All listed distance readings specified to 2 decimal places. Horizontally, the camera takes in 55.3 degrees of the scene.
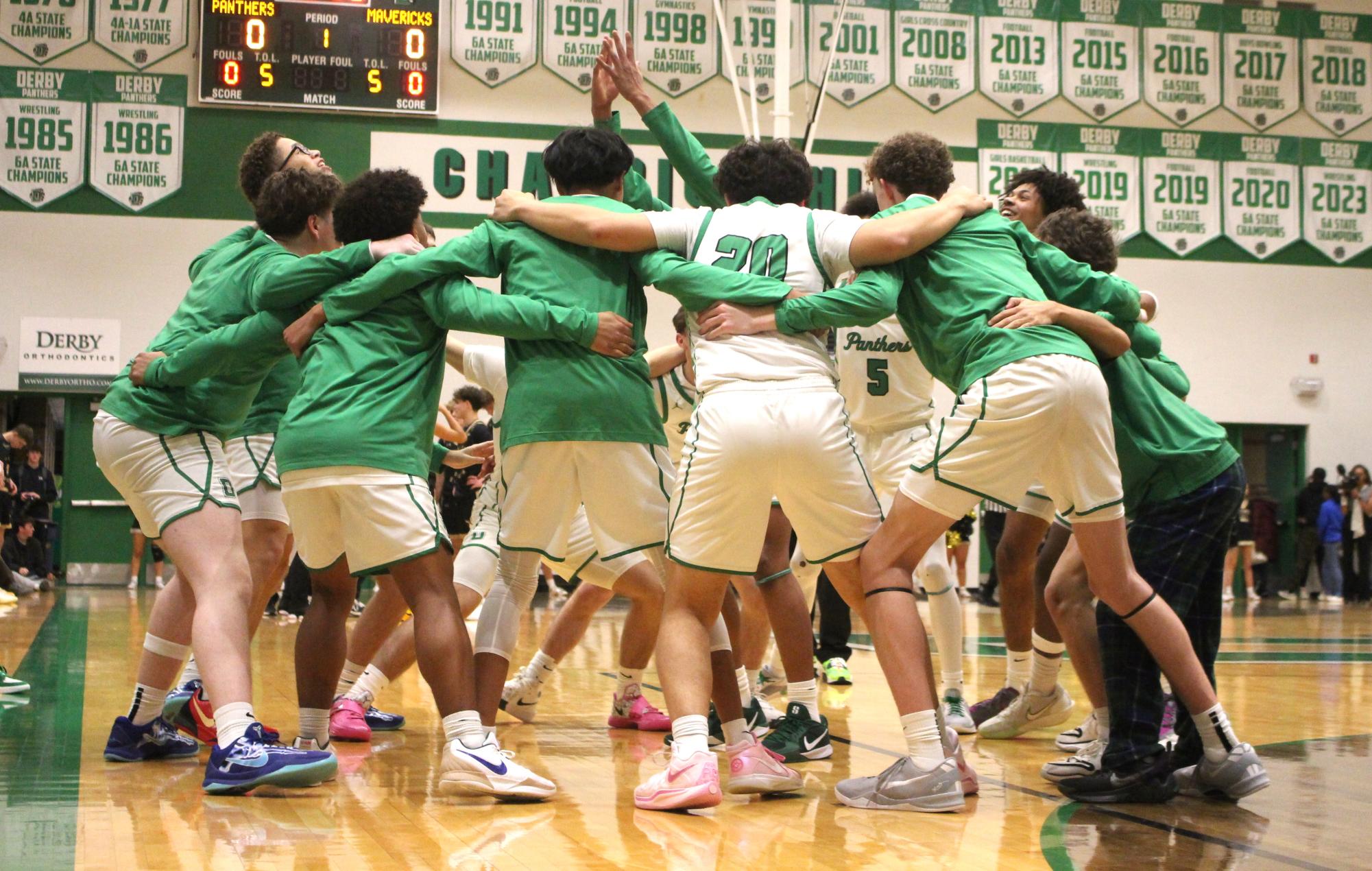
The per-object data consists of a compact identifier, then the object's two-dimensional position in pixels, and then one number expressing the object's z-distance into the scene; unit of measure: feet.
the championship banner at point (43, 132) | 51.16
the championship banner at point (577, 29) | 54.39
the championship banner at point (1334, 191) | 60.95
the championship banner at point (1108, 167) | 58.59
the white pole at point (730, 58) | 45.31
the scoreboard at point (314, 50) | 48.44
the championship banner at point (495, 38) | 54.08
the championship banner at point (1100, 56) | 57.88
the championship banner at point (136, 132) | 51.96
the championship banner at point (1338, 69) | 60.23
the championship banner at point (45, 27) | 51.06
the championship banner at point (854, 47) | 55.16
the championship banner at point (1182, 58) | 58.70
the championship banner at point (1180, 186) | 59.52
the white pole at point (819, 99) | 42.55
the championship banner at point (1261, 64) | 59.26
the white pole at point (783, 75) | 41.01
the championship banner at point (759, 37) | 54.29
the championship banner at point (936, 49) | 56.59
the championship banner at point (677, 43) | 54.90
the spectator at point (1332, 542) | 55.31
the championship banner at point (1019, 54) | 57.36
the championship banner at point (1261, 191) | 60.18
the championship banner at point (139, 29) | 51.88
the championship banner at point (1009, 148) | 58.34
